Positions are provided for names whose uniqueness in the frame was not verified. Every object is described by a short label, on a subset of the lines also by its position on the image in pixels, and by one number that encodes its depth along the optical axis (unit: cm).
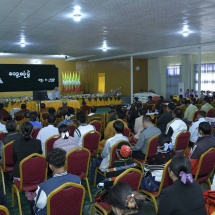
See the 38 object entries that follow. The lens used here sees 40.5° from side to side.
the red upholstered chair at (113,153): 420
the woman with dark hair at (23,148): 407
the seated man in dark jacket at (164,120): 717
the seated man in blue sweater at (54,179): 271
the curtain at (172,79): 2048
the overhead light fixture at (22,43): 1137
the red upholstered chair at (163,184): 336
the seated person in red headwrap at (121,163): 331
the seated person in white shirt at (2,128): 623
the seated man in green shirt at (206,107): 919
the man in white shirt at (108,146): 437
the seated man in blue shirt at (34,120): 661
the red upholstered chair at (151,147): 472
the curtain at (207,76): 1792
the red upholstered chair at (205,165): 364
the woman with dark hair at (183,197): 230
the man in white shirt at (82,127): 553
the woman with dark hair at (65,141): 439
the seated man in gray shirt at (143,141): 483
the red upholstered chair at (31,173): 359
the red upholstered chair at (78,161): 391
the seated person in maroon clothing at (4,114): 921
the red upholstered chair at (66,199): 256
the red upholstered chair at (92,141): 532
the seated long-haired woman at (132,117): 830
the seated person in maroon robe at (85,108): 1121
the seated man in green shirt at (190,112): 888
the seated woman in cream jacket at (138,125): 682
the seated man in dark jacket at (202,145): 382
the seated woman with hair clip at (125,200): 178
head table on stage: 1528
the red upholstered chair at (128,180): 298
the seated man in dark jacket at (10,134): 478
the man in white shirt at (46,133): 547
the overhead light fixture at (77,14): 630
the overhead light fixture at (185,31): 878
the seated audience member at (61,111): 908
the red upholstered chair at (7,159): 450
